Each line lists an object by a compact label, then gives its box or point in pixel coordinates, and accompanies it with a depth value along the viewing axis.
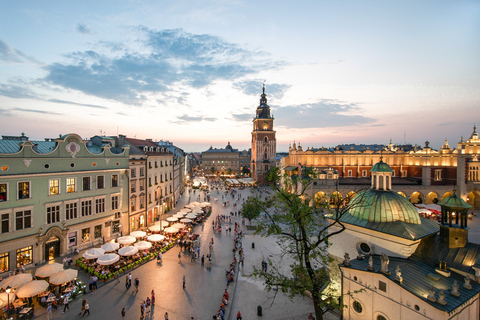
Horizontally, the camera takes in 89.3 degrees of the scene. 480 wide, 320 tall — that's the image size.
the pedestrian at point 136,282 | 19.84
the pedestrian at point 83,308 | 16.45
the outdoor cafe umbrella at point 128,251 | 23.58
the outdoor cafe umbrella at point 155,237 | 27.59
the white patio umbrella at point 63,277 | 17.96
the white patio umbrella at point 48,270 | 18.70
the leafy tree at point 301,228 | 12.26
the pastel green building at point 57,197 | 21.39
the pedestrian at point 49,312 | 15.65
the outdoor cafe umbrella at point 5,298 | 15.26
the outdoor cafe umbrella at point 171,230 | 30.88
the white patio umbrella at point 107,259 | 21.39
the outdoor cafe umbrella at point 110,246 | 23.80
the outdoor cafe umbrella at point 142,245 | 25.20
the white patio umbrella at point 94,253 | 22.20
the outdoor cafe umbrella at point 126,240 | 26.22
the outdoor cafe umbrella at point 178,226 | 32.00
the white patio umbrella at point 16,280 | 16.79
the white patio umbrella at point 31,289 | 16.08
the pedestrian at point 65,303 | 17.01
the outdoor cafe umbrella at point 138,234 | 28.72
